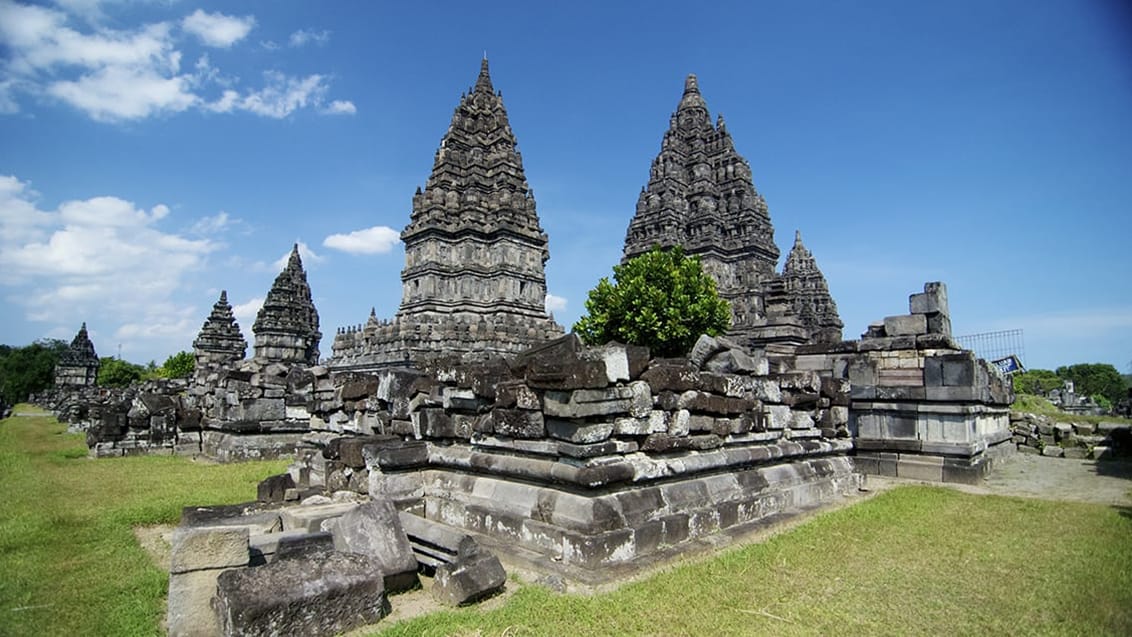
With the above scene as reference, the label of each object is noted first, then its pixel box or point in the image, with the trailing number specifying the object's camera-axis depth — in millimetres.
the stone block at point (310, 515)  5080
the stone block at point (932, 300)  10594
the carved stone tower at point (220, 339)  41250
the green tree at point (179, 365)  49769
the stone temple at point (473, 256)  34375
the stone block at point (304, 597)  3221
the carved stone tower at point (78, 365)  43250
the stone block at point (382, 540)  4238
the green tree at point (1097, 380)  66562
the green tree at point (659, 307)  27389
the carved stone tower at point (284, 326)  35656
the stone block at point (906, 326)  10672
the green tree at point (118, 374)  55312
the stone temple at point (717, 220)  45500
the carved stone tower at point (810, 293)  48219
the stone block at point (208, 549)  3672
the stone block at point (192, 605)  3559
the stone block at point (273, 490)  7383
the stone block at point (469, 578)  3932
